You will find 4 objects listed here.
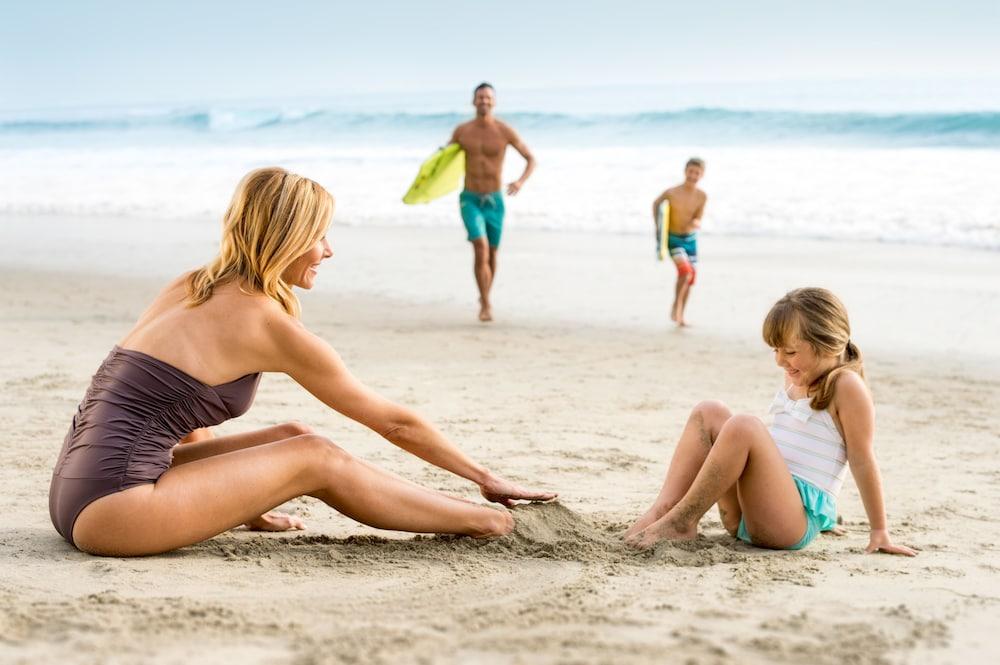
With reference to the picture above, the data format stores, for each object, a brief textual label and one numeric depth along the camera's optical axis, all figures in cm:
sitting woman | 341
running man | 979
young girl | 375
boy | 990
